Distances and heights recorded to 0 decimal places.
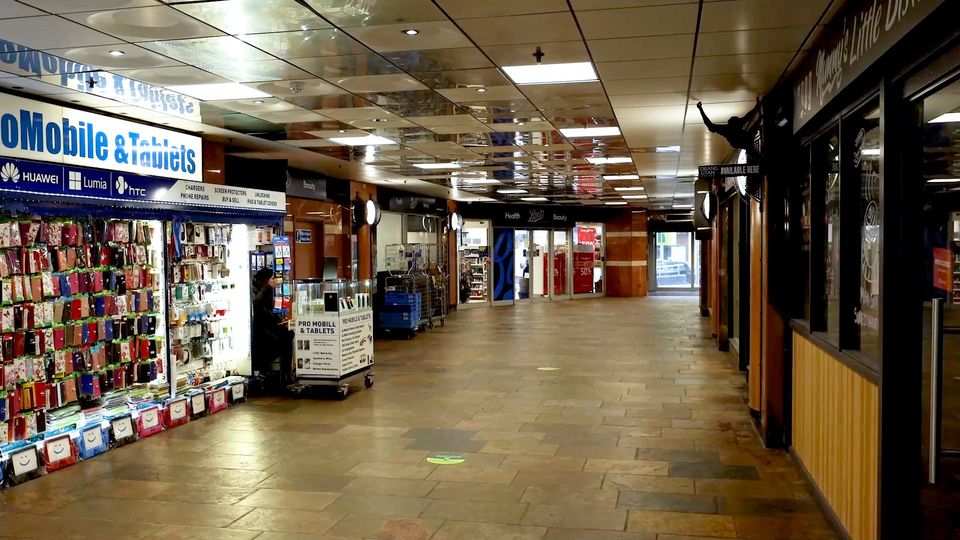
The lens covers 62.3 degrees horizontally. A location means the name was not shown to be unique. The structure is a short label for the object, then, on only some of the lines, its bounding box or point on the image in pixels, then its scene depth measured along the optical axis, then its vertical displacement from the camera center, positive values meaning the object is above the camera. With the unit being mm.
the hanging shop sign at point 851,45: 3023 +950
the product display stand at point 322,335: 8227 -855
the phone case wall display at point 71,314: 5789 -468
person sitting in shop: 8547 -858
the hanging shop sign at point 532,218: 20597 +884
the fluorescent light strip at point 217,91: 6219 +1307
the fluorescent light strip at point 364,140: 8938 +1282
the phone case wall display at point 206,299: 7516 -450
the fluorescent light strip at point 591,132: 8391 +1269
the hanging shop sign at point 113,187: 5457 +549
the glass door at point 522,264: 21922 -373
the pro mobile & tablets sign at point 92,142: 5938 +976
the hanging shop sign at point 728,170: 6023 +594
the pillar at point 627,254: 24250 -141
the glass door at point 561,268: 23062 -526
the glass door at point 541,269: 22391 -531
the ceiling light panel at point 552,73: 5609 +1293
